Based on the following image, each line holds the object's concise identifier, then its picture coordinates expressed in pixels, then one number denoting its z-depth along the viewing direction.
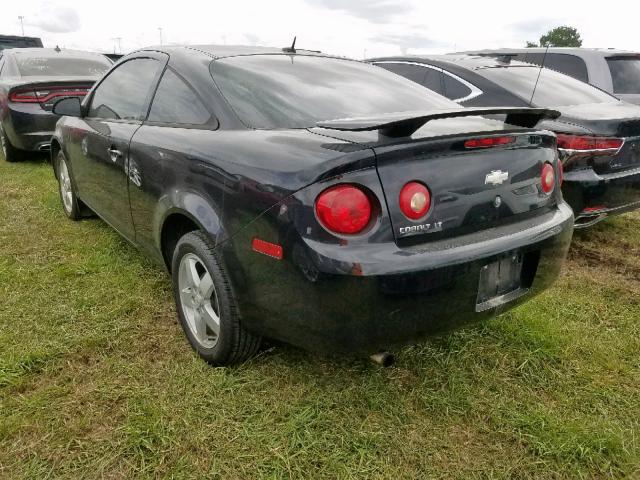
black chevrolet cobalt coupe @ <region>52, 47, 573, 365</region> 1.70
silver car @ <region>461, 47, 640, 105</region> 5.65
